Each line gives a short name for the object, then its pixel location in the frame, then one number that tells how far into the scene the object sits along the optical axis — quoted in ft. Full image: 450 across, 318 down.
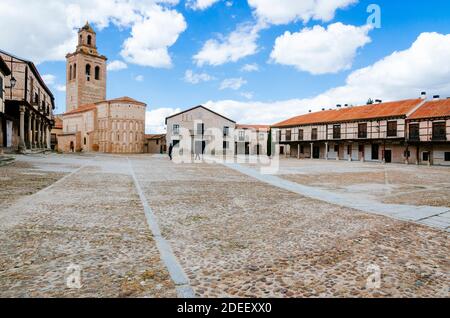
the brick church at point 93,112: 160.25
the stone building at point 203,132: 152.15
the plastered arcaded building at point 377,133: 101.65
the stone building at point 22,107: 80.86
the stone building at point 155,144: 172.14
